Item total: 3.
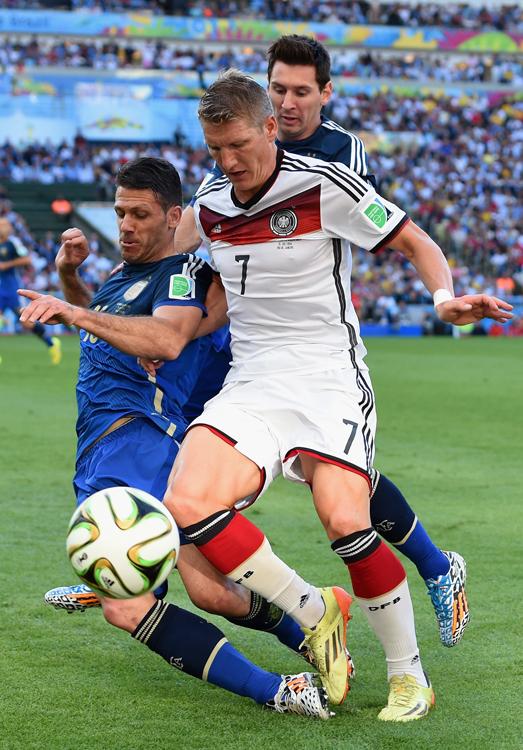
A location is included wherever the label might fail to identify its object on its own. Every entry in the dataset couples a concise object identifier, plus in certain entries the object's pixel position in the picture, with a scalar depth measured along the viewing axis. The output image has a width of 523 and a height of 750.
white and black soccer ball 5.49
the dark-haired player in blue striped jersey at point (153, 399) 5.97
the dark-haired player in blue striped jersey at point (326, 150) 7.30
